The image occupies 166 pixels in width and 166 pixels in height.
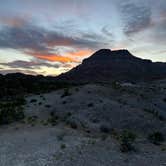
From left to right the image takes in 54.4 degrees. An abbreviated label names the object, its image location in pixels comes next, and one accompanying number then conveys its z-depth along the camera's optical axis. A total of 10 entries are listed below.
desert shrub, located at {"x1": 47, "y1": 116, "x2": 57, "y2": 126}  14.35
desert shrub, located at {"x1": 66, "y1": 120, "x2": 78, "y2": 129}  13.73
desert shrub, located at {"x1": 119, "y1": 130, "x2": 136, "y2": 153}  10.26
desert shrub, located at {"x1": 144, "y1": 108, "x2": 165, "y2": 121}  17.87
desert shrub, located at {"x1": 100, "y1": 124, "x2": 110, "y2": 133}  13.92
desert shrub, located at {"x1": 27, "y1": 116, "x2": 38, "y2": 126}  14.70
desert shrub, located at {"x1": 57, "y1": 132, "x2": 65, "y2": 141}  10.99
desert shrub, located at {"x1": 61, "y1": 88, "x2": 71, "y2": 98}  24.39
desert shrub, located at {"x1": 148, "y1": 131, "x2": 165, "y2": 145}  12.56
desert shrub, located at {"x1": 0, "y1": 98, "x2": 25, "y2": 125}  14.79
